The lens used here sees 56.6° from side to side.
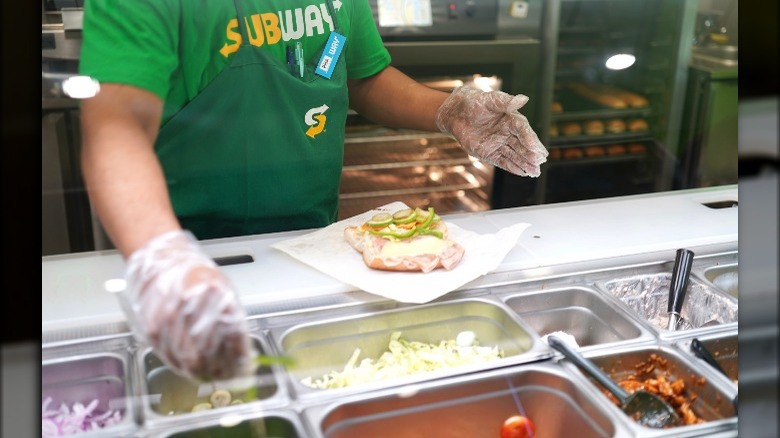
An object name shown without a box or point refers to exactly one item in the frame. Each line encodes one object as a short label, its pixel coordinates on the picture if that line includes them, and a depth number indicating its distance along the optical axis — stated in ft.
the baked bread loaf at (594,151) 11.23
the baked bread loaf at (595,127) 11.16
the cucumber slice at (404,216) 5.23
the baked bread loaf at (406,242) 4.81
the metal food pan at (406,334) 4.05
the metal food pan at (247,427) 3.25
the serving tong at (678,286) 4.83
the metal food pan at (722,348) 4.08
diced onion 3.29
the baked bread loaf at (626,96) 10.71
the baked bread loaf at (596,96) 10.63
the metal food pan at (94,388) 3.31
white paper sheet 4.61
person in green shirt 2.77
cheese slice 4.88
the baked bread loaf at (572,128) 11.03
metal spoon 3.73
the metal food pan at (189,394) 3.24
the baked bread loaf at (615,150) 11.28
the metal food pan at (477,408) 3.66
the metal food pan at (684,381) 3.54
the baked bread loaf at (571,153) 11.18
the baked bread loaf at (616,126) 11.09
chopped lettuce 3.93
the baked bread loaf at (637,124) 11.16
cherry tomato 3.92
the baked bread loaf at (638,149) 11.30
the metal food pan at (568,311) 4.75
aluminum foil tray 4.82
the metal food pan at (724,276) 5.01
